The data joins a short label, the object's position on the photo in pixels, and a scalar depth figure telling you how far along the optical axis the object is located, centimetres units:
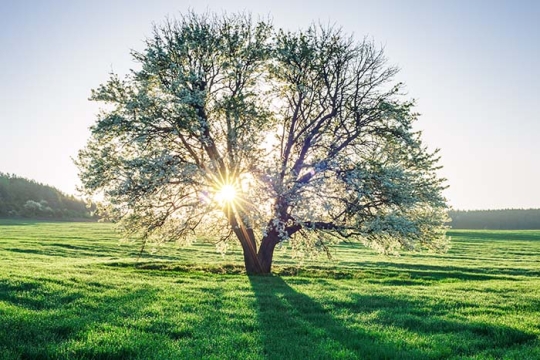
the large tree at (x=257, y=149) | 2170
